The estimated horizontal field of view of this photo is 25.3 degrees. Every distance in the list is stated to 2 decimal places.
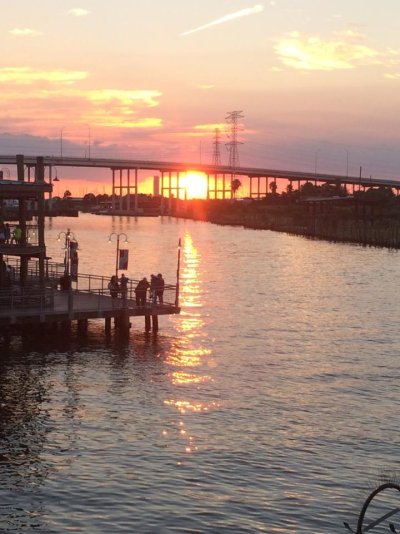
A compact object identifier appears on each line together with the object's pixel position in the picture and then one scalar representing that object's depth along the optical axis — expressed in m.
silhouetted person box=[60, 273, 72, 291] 48.16
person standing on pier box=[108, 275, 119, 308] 45.19
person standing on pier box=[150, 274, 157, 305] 45.69
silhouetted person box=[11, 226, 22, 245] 44.03
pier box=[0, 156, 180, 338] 41.38
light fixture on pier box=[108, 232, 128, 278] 49.23
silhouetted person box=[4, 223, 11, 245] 44.53
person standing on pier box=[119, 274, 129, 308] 44.60
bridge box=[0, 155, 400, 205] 47.50
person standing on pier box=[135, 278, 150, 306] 44.97
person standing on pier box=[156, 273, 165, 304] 46.16
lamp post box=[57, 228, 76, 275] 49.69
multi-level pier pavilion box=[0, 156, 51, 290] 42.62
